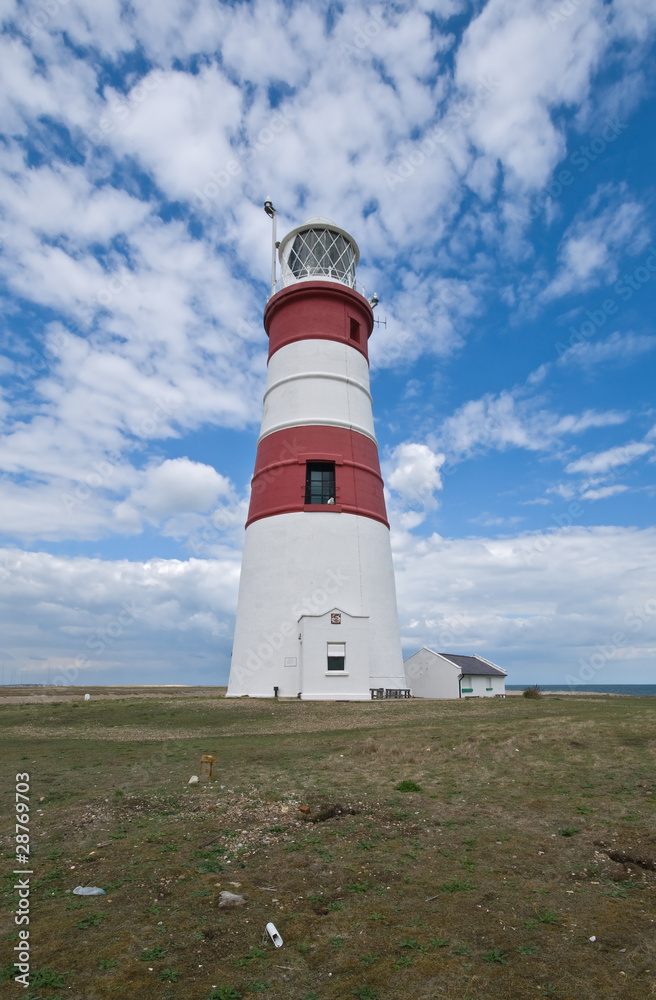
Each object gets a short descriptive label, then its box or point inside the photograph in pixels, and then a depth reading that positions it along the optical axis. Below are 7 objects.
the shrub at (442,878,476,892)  6.48
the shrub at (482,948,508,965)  5.13
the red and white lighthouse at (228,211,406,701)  25.17
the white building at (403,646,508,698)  31.78
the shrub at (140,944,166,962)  5.20
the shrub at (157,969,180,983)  4.91
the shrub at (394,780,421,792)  10.36
